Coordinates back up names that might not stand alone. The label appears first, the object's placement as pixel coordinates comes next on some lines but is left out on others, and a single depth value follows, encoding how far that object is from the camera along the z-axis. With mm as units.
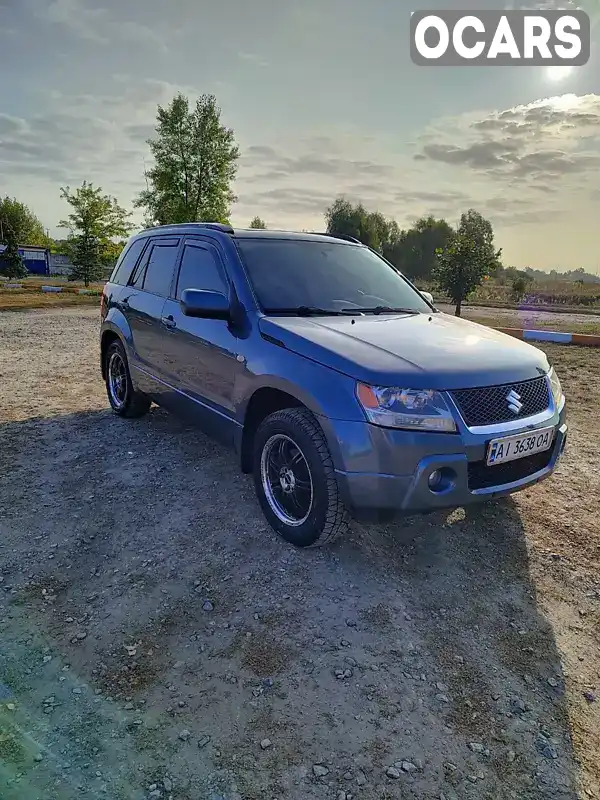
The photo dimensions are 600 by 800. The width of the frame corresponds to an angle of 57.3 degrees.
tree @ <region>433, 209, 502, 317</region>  16891
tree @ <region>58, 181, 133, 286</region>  29766
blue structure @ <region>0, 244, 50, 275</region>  44219
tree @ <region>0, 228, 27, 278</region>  36169
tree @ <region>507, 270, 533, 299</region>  36519
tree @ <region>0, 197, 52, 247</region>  54688
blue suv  2812
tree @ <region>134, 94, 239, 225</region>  31906
